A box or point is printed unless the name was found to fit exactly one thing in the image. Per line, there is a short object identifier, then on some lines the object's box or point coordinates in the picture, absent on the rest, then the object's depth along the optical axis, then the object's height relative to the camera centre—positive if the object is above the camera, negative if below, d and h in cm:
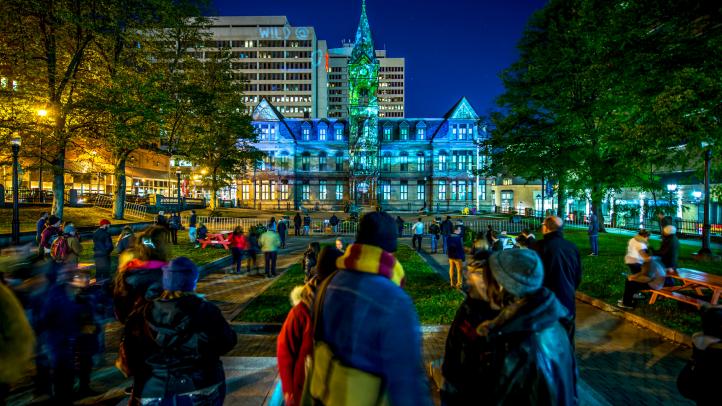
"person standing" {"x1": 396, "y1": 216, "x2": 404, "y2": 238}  2512 -182
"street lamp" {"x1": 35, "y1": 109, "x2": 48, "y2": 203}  1670 +316
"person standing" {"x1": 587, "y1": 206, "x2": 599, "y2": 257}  1505 -149
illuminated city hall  5012 +514
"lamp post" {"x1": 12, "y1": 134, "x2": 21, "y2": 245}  1340 +22
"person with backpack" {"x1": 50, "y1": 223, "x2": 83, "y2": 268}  845 -120
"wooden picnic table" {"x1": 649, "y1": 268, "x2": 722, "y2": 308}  732 -185
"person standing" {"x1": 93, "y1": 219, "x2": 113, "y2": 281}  961 -132
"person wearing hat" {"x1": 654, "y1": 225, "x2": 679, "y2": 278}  844 -116
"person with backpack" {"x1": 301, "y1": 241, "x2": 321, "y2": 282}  959 -152
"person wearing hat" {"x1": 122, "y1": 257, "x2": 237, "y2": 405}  275 -114
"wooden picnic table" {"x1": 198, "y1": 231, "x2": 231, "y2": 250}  1845 -213
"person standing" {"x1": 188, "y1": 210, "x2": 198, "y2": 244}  2003 -197
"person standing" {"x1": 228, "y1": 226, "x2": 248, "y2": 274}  1295 -161
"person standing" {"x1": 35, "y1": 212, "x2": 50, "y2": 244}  1433 -109
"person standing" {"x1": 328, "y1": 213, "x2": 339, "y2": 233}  2732 -177
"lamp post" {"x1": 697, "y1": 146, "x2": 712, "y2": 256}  1416 -114
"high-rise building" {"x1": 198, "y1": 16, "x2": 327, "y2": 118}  9950 +3838
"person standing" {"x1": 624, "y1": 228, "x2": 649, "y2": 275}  869 -124
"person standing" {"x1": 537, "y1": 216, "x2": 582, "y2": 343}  482 -90
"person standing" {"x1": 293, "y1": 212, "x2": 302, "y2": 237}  2622 -186
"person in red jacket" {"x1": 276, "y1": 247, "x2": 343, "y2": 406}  228 -100
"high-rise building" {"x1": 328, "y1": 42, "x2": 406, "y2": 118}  13088 +4164
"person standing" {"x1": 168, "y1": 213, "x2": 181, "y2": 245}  1930 -161
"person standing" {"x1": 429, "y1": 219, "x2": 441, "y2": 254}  1883 -174
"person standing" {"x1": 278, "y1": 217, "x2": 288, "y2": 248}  2016 -164
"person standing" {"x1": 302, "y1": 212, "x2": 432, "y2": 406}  172 -67
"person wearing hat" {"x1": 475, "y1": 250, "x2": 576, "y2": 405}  220 -92
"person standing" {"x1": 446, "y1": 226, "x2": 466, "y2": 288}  1060 -161
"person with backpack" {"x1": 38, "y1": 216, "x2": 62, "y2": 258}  1063 -106
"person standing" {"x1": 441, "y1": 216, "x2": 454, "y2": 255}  1667 -129
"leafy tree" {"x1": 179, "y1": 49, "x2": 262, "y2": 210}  2594 +583
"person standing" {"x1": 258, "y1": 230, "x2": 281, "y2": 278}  1257 -170
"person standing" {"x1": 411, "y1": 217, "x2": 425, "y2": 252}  1917 -175
